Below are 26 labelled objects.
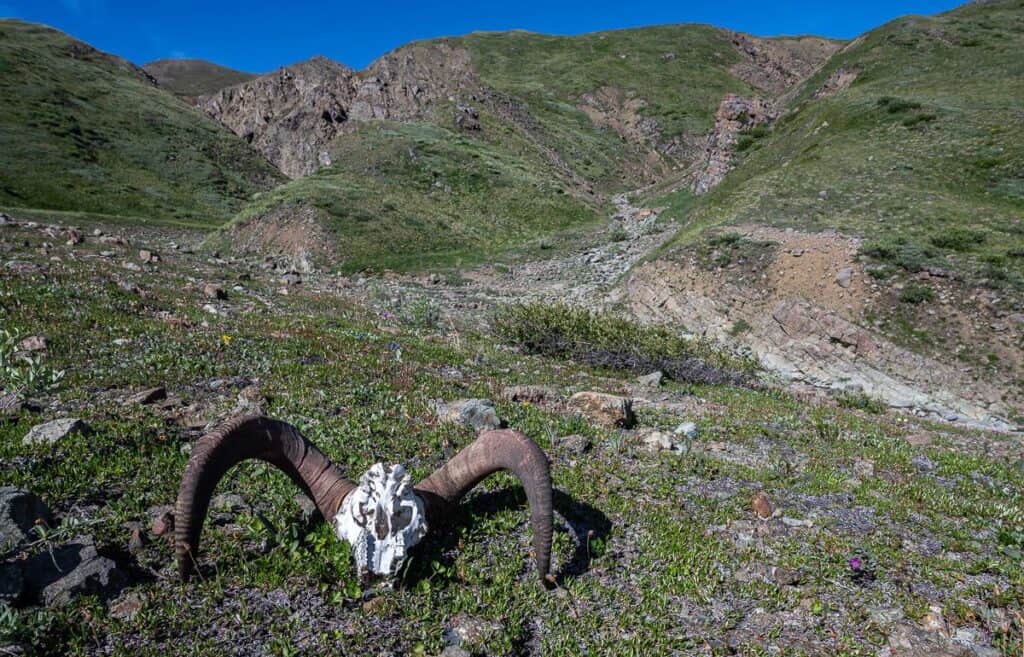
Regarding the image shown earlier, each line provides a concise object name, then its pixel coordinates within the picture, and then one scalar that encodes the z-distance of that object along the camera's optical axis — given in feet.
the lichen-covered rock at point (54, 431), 18.60
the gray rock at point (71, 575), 12.55
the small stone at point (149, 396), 23.67
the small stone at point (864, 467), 26.27
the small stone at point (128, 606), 12.56
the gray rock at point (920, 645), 14.24
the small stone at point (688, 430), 29.30
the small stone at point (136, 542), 14.44
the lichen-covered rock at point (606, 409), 29.27
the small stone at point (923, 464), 27.68
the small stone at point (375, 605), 13.97
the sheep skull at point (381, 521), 14.46
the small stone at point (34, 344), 27.83
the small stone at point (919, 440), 32.83
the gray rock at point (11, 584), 11.96
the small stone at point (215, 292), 51.47
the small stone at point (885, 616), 15.31
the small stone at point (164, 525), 15.03
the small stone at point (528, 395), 32.53
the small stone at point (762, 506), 20.98
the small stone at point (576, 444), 25.16
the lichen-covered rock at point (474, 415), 25.79
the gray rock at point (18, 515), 13.47
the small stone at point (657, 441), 26.61
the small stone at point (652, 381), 42.06
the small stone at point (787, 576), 17.02
